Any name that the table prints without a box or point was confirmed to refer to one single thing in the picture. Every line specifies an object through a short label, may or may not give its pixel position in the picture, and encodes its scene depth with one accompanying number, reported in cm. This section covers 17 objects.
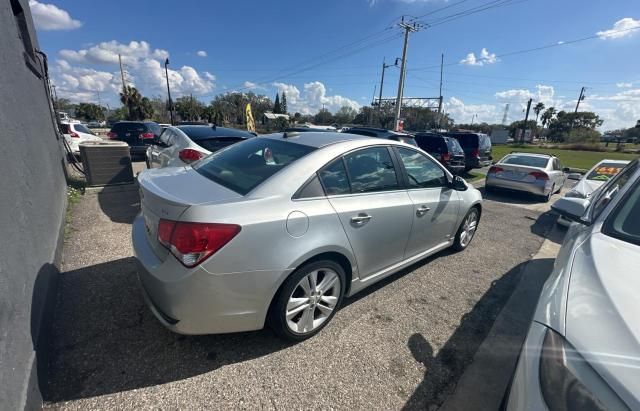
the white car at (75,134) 1024
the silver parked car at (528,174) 820
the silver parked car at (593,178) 597
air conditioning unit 630
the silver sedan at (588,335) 104
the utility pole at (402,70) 2611
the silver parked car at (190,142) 512
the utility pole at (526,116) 5481
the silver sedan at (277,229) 188
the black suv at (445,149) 1020
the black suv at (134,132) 1185
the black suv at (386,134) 961
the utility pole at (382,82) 3738
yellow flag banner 3207
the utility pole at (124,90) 4056
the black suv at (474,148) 1216
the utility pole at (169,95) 3013
